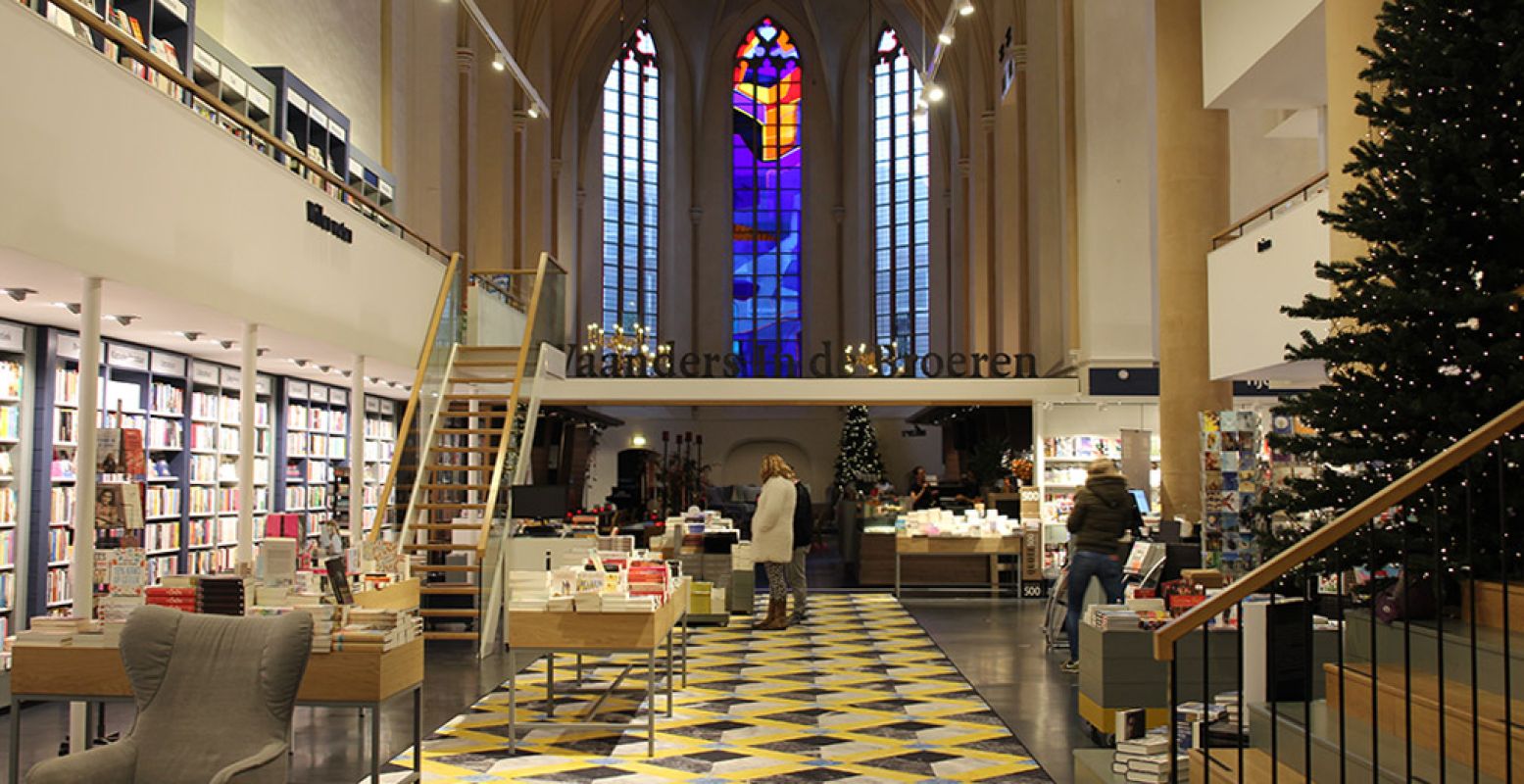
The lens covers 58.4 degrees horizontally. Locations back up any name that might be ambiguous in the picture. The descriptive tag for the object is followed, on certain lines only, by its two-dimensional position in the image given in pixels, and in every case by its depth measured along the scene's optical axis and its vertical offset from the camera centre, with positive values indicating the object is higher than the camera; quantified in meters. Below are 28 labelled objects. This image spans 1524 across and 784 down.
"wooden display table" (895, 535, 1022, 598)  15.34 -0.93
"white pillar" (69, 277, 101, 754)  7.16 +0.08
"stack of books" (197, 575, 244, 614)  6.02 -0.59
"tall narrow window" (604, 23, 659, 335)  31.44 +6.43
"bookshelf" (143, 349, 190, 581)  10.46 -0.01
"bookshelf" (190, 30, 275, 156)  10.33 +3.04
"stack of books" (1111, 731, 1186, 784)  5.21 -1.15
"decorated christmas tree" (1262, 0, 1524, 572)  4.75 +0.71
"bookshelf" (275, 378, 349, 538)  13.51 +0.15
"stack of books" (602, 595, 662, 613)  7.11 -0.74
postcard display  10.78 -0.18
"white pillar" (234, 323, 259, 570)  9.46 +0.12
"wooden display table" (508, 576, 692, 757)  7.10 -0.90
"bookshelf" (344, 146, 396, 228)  14.68 +3.17
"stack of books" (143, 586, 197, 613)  6.04 -0.60
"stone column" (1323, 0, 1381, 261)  7.70 +2.20
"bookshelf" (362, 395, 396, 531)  15.71 +0.17
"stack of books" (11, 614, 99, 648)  5.75 -0.72
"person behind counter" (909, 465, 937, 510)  20.03 -0.44
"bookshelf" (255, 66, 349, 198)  12.05 +3.22
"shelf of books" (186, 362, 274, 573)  11.20 -0.05
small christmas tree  28.64 +0.24
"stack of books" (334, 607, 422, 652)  5.62 -0.71
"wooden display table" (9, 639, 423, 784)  5.59 -0.90
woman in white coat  12.05 -0.60
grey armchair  4.82 -0.83
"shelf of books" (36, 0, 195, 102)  8.51 +2.97
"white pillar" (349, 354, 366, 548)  11.84 +0.15
